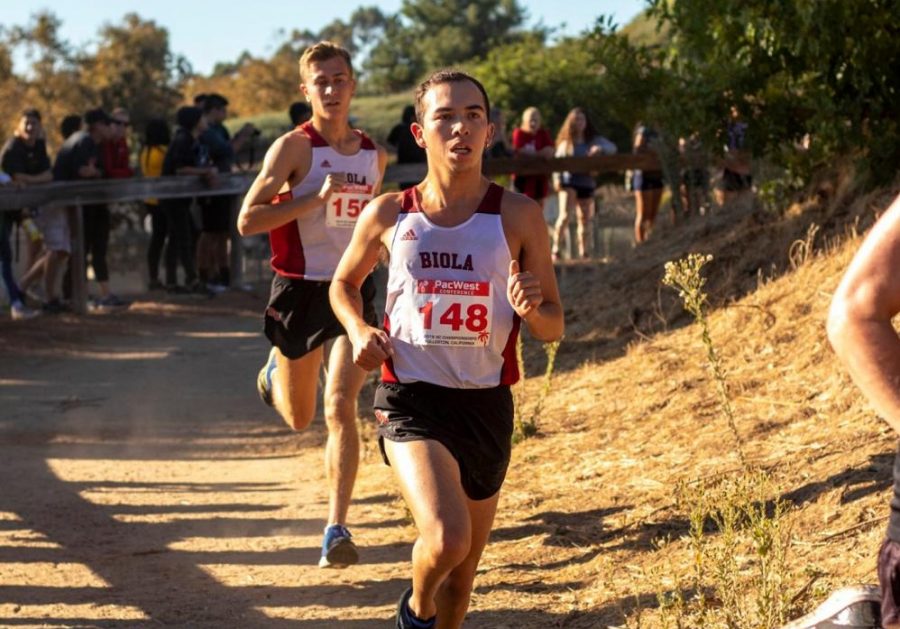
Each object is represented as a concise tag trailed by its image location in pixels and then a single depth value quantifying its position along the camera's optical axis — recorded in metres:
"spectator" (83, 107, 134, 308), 16.45
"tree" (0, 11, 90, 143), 29.89
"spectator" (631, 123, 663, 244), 17.27
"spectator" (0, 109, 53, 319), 14.84
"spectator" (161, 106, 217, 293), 16.88
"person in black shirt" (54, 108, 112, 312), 15.73
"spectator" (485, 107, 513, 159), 18.46
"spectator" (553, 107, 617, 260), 18.44
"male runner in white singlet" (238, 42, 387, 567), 7.38
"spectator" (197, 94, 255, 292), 17.62
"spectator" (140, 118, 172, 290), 17.45
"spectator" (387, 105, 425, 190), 17.08
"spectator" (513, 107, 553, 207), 18.02
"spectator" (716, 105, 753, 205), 14.43
